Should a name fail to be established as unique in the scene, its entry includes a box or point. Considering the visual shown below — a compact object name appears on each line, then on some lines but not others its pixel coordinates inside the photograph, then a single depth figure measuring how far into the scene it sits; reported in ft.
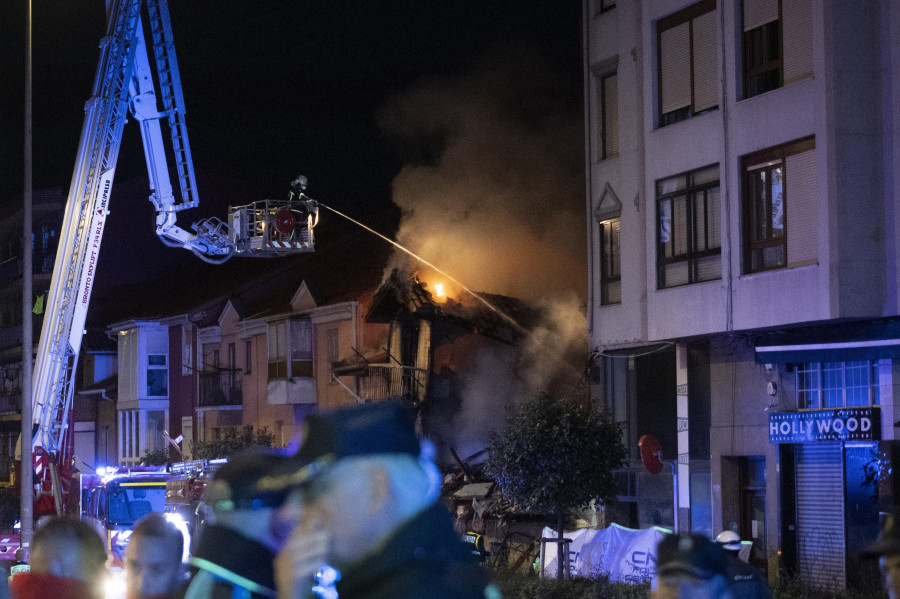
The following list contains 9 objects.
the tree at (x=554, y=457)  124.36
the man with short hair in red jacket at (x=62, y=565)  29.32
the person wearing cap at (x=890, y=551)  25.59
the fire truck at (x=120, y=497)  151.43
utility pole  133.80
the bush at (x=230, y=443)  221.25
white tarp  108.78
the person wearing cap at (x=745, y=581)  32.27
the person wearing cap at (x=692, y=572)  27.37
